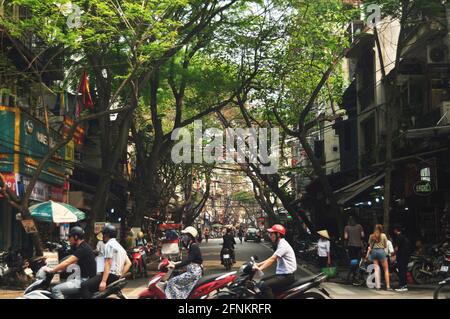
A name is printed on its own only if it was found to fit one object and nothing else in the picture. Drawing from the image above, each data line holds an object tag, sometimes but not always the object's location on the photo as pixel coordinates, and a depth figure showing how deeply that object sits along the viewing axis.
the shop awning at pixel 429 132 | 16.20
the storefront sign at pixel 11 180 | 19.52
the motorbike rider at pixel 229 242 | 21.83
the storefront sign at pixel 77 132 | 26.86
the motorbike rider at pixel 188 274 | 9.84
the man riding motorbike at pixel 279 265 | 9.20
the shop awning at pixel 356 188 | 21.78
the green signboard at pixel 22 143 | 20.30
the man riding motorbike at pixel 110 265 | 8.88
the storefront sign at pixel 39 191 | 22.02
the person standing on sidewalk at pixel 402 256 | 15.08
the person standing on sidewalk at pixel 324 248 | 19.38
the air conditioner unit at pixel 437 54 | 20.64
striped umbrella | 17.69
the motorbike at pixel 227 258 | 21.42
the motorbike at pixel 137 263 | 19.08
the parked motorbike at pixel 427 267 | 15.96
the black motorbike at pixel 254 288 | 9.15
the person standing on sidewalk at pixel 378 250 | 14.74
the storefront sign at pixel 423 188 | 18.52
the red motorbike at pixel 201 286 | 9.64
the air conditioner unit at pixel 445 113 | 17.86
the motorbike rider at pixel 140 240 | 24.16
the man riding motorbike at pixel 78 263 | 8.62
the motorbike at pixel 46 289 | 8.50
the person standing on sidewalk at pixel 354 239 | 18.69
